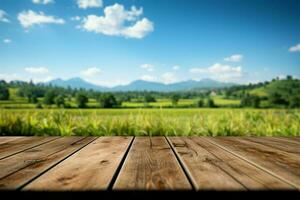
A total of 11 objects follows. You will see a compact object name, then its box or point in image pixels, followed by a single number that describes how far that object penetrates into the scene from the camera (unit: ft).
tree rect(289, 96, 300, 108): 155.23
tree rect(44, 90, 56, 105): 136.88
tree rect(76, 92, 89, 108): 136.26
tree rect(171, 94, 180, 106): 170.30
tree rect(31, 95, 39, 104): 168.55
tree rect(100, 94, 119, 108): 134.21
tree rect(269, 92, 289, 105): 161.58
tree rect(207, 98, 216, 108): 166.81
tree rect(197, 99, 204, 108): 169.48
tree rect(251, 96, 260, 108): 155.62
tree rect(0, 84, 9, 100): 162.11
